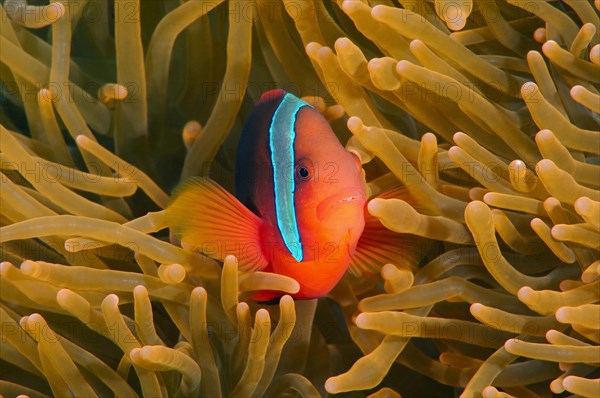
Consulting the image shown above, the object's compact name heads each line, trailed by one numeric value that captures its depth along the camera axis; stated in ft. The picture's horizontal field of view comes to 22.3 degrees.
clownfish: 0.96
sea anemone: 0.97
